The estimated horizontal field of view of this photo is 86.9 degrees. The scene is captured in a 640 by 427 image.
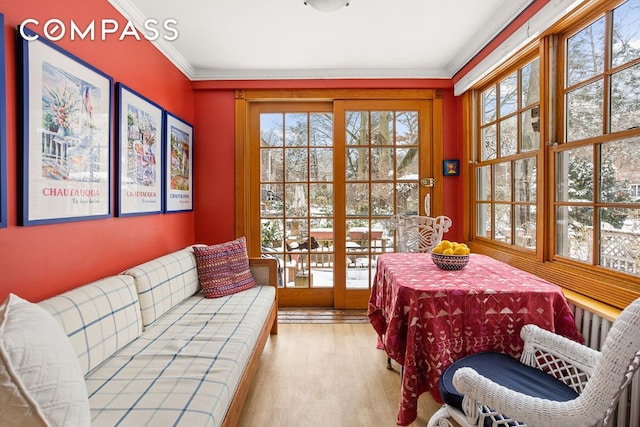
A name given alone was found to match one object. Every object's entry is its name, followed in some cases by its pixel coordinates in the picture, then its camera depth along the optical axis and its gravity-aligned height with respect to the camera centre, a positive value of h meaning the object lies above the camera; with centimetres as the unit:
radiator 141 -68
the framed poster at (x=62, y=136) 153 +39
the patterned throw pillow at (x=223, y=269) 265 -47
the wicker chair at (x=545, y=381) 95 -62
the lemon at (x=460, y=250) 205 -24
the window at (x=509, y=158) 245 +43
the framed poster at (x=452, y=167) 357 +47
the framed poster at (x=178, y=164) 298 +45
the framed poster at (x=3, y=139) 140 +30
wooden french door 365 +29
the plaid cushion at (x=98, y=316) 142 -49
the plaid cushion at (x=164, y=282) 203 -48
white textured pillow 79 -42
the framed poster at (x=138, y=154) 227 +43
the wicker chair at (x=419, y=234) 304 -21
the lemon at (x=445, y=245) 210 -21
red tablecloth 159 -54
